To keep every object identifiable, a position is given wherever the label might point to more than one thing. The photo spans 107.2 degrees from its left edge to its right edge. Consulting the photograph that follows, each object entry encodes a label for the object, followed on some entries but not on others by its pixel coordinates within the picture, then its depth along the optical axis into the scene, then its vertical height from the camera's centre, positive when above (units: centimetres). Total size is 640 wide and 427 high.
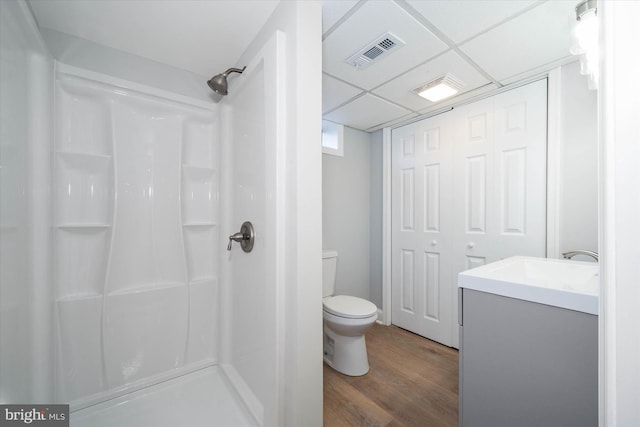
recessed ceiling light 166 +92
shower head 136 +76
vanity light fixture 88 +71
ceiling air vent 128 +93
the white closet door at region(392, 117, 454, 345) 211 -15
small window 245 +80
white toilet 166 -90
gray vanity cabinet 74 -54
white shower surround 129 -14
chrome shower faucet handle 129 -14
